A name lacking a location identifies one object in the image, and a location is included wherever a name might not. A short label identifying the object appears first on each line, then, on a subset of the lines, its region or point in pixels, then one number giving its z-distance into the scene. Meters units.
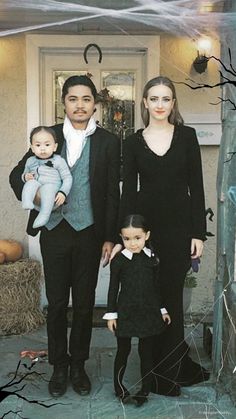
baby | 3.07
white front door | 5.01
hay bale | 4.82
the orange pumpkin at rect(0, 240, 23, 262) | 5.02
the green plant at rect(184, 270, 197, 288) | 4.83
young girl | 3.22
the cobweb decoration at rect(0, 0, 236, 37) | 3.04
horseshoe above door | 4.63
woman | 3.26
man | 3.31
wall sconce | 4.33
